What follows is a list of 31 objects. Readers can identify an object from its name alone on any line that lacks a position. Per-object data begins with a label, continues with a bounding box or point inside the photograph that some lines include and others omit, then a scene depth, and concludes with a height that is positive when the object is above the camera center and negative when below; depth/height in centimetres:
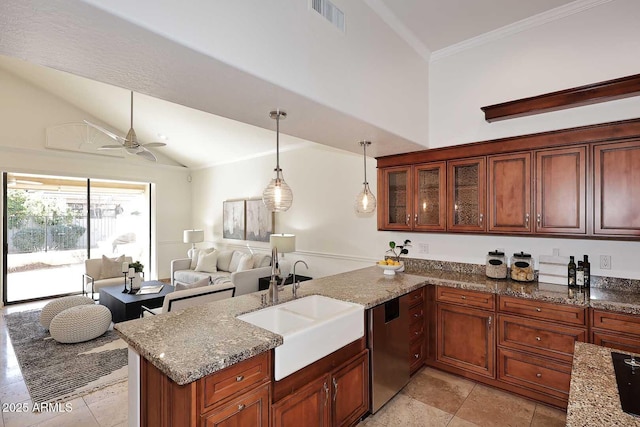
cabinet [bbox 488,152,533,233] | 287 +20
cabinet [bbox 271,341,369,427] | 177 -116
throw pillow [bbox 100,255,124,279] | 597 -103
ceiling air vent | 204 +138
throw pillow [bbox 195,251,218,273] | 634 -99
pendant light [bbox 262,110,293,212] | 237 +15
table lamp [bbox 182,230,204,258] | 708 -52
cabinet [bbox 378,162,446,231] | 339 +19
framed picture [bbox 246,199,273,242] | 631 -15
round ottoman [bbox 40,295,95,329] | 424 -128
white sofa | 482 -101
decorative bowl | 335 -60
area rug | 293 -163
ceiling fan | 420 +95
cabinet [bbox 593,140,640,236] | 241 +20
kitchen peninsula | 146 -67
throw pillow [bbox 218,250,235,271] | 641 -95
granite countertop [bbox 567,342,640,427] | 97 -65
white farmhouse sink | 175 -77
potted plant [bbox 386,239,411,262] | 386 -45
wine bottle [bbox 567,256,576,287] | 271 -52
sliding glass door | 583 -31
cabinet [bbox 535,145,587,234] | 261 +20
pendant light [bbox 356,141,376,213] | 318 +13
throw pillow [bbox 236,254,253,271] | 538 -87
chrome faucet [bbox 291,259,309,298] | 258 -65
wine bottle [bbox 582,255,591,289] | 265 -50
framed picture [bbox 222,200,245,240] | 697 -11
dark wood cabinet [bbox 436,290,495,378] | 283 -119
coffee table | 430 -127
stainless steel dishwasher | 246 -113
